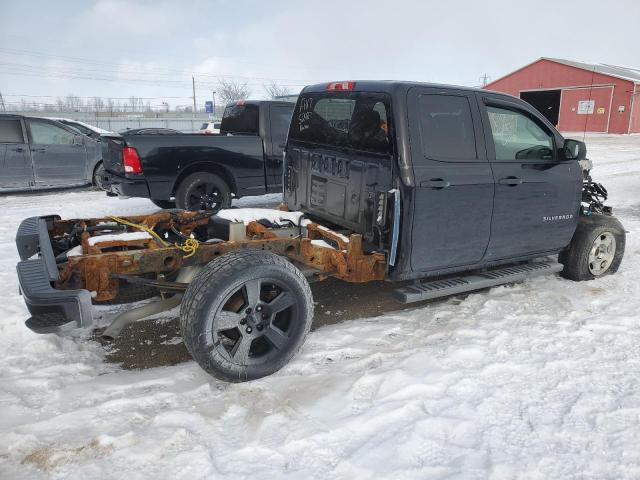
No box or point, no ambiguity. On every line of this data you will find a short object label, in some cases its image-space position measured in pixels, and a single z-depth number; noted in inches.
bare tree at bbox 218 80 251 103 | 3186.5
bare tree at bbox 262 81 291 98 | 3339.1
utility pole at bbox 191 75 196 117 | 2549.2
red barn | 1267.2
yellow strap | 141.1
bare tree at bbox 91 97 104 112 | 2673.5
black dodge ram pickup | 281.7
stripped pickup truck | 126.3
